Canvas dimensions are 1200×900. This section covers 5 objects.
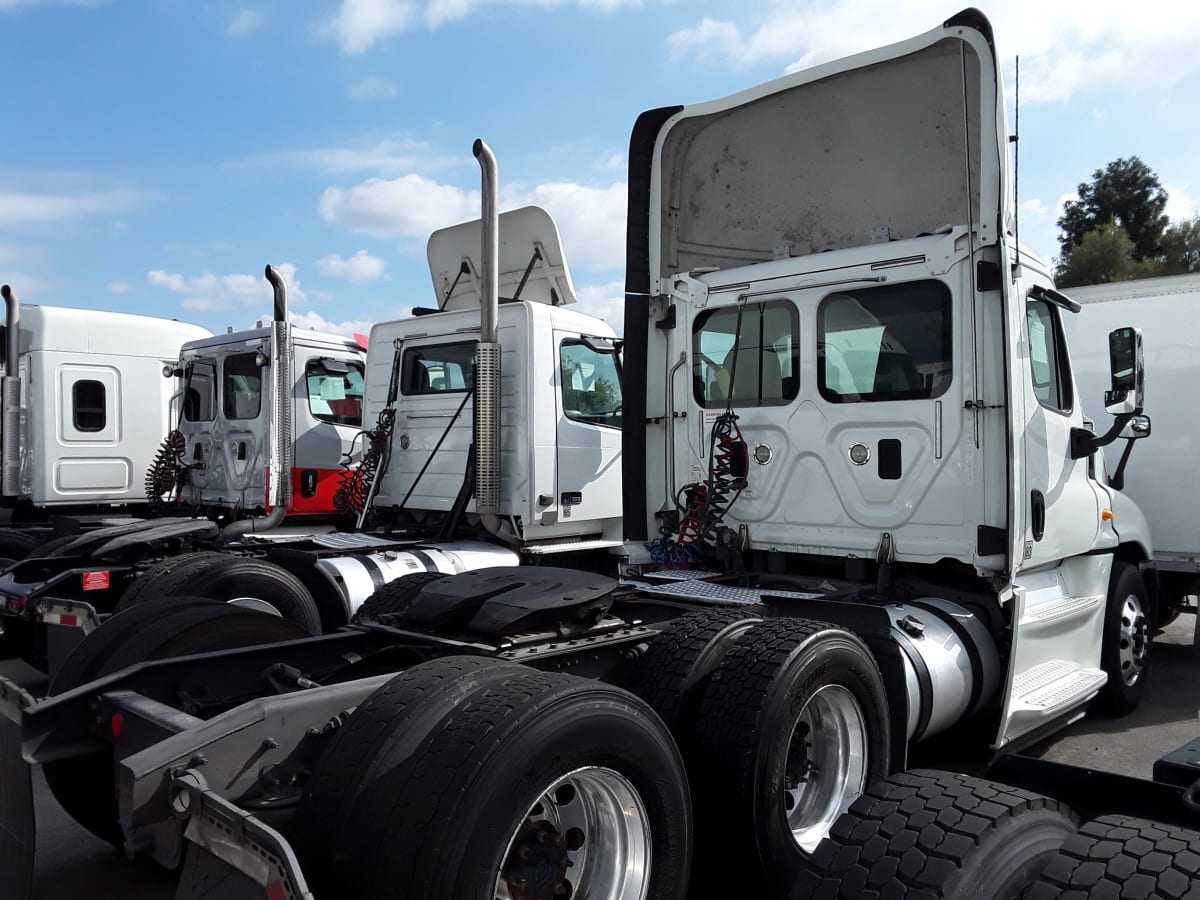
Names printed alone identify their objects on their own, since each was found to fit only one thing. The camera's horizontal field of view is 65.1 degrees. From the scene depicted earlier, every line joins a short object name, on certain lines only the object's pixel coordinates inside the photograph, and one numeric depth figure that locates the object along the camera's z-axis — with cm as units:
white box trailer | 760
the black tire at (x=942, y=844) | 208
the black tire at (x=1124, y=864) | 185
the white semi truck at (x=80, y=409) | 1038
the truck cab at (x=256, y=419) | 880
